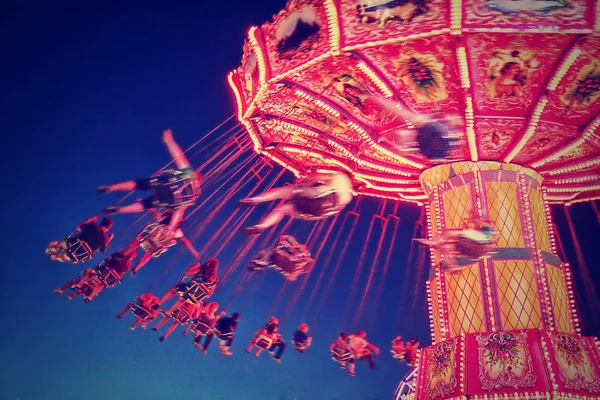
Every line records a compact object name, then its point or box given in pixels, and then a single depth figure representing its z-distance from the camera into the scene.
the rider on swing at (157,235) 9.37
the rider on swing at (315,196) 7.88
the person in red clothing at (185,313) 10.34
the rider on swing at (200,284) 9.51
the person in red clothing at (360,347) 11.70
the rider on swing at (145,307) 10.00
